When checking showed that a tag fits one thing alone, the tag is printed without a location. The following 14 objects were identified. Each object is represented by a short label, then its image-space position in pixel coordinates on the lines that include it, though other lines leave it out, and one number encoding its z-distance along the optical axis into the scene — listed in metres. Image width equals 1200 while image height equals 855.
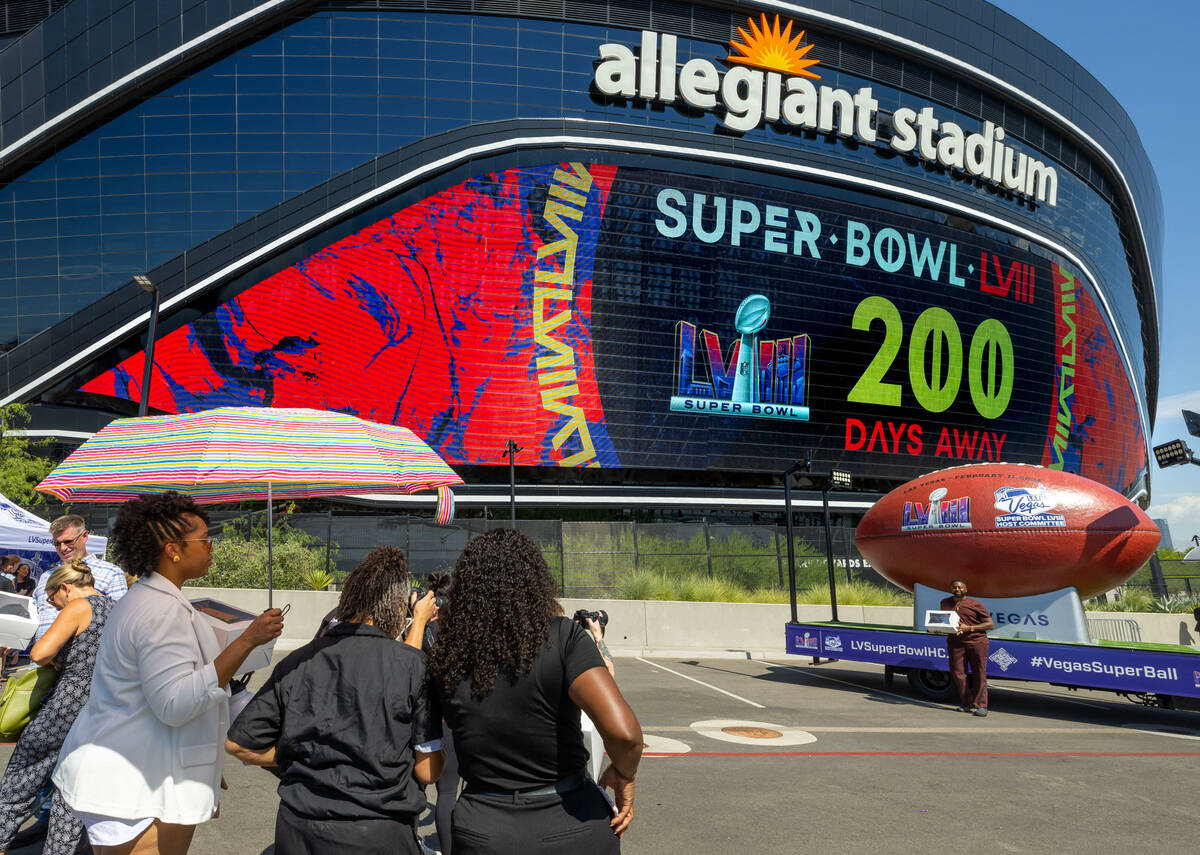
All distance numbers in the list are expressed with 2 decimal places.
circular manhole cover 10.03
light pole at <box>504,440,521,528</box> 24.58
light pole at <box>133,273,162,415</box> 20.42
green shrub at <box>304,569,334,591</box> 22.98
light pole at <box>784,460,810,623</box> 19.67
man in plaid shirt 5.72
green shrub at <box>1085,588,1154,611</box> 24.92
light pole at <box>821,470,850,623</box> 20.18
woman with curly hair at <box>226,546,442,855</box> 3.06
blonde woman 4.74
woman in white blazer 3.30
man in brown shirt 12.34
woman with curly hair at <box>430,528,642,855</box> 2.85
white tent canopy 12.38
